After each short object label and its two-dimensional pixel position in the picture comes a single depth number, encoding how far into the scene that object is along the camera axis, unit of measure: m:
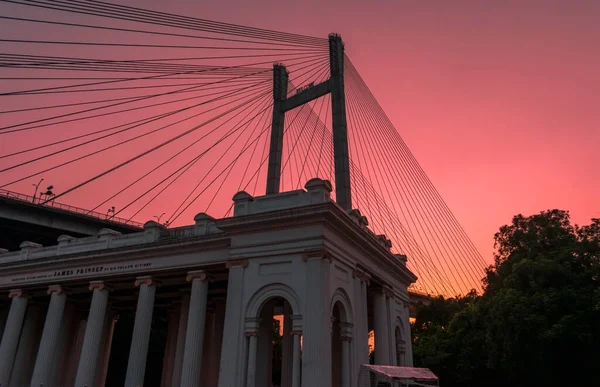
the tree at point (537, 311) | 35.75
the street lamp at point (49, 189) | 86.16
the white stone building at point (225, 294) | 24.36
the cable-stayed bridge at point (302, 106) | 30.73
